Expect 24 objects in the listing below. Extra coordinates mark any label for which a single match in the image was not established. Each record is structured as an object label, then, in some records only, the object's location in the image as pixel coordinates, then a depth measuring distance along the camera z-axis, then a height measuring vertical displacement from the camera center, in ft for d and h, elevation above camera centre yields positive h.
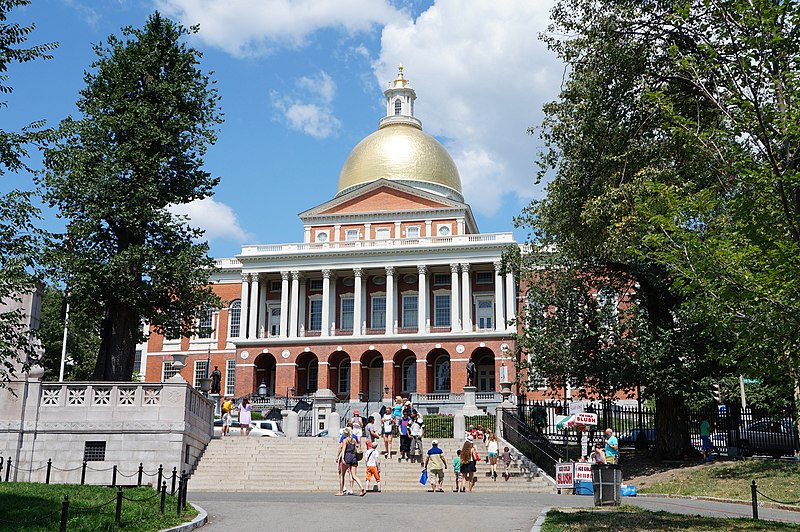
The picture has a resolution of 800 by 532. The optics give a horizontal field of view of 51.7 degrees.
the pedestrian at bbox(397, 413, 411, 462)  89.50 -0.77
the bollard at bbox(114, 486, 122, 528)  41.34 -4.04
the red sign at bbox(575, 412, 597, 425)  92.22 +1.76
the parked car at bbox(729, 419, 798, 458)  87.86 -0.40
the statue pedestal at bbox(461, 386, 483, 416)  141.49 +5.15
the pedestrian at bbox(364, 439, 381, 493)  72.64 -2.63
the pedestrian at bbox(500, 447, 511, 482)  82.70 -2.55
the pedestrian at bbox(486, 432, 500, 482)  81.94 -1.93
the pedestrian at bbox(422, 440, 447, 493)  75.20 -2.76
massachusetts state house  214.69 +35.32
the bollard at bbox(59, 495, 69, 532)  33.88 -3.37
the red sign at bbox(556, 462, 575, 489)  74.84 -3.75
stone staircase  79.82 -3.81
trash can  58.90 -3.70
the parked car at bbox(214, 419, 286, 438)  112.06 +0.41
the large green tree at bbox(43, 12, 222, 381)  84.53 +24.76
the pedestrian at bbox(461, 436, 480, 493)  76.13 -2.52
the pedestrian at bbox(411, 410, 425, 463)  88.38 -0.75
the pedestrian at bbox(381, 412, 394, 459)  90.27 +0.19
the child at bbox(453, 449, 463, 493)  77.61 -3.26
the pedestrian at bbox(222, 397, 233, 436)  103.00 +1.87
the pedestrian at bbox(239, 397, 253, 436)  105.19 +1.48
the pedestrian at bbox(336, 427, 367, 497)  69.97 -1.88
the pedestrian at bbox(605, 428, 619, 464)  83.83 -1.39
